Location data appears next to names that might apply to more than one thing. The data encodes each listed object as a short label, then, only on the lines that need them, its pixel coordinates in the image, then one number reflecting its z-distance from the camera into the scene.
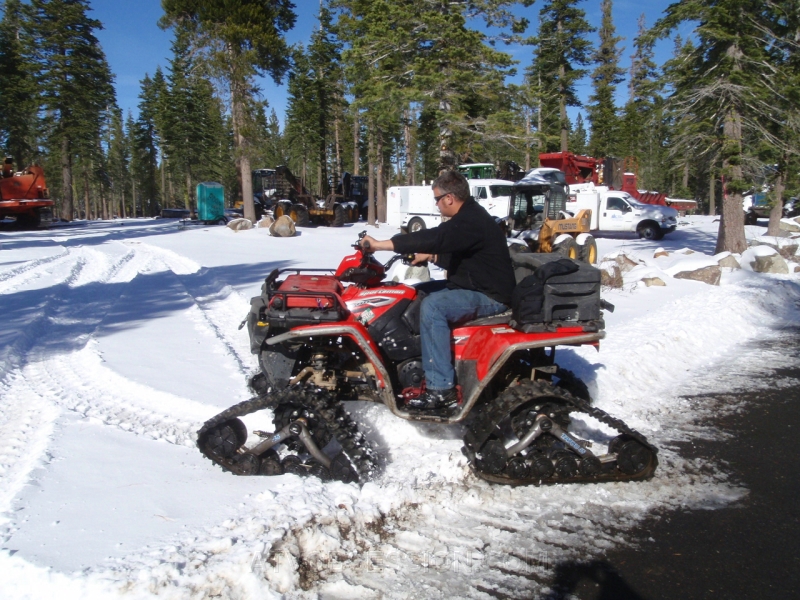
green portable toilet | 32.28
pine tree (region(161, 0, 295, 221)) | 26.36
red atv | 3.89
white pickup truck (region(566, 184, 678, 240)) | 25.48
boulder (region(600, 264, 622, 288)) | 12.22
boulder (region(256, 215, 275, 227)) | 26.91
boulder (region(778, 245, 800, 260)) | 16.00
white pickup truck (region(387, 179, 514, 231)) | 25.61
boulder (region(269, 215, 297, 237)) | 23.89
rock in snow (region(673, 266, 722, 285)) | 12.31
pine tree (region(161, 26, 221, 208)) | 51.69
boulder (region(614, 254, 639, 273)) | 13.99
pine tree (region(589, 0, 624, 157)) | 48.75
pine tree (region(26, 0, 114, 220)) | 38.44
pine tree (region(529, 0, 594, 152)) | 39.62
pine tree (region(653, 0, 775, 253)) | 15.09
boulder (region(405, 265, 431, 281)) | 10.62
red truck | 32.56
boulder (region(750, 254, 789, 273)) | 13.33
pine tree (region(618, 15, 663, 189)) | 17.09
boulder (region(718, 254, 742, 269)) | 13.41
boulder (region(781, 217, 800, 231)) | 24.33
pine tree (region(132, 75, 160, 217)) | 61.78
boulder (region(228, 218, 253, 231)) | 25.66
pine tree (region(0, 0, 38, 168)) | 39.53
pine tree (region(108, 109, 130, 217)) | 81.75
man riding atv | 4.11
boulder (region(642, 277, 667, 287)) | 12.11
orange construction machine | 28.75
